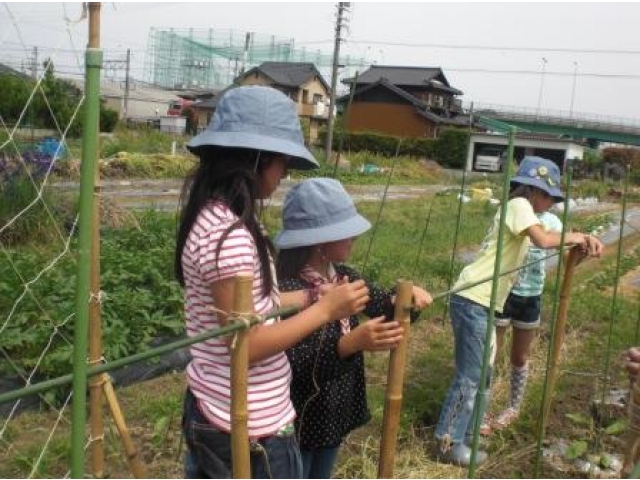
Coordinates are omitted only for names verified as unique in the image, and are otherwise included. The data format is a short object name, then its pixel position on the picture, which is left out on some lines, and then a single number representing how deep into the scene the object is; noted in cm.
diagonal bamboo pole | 165
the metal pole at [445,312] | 490
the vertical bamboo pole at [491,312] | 176
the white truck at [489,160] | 2916
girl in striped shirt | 126
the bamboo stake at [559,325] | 247
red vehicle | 4060
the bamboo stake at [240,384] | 109
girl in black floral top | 159
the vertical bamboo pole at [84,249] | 94
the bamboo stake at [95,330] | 164
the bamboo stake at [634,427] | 207
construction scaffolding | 4525
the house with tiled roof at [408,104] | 3491
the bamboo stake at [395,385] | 150
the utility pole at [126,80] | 3616
